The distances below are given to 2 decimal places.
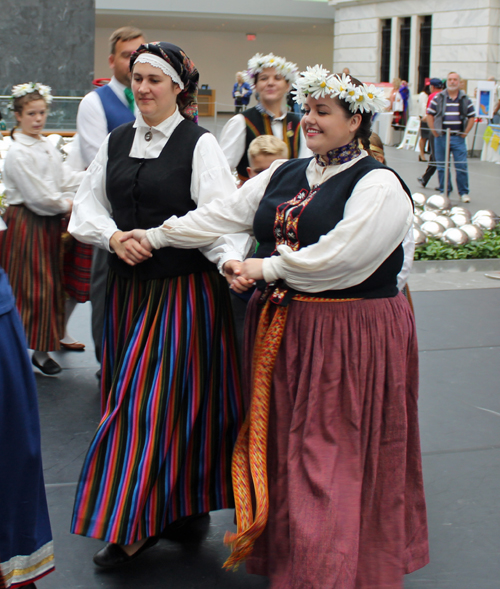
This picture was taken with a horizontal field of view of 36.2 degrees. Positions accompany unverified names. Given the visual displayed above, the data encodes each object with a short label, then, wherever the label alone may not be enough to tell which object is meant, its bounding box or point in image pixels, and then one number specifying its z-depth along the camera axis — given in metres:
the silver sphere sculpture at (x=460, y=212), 8.89
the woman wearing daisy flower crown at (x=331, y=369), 2.23
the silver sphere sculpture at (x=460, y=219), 8.71
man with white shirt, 3.75
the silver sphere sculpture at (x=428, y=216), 8.70
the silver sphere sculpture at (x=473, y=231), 8.39
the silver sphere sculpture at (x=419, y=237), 8.12
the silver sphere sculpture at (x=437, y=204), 9.28
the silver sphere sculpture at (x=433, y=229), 8.39
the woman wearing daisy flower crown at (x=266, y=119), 3.83
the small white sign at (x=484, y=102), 14.68
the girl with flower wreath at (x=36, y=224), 4.38
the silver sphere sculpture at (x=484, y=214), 9.00
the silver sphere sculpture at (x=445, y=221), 8.53
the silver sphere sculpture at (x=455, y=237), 8.23
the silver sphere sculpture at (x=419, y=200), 9.47
